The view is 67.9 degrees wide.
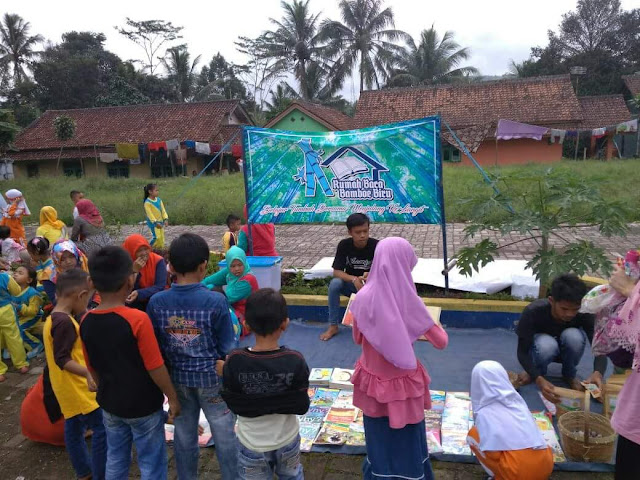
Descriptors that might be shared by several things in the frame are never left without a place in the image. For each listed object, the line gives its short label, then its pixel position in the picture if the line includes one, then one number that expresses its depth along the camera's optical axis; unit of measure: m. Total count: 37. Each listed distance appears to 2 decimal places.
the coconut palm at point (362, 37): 31.66
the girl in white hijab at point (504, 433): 2.45
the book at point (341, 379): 3.76
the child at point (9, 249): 5.85
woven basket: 2.77
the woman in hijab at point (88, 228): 5.90
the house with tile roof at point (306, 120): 25.52
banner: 5.27
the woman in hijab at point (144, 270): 3.89
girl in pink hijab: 2.30
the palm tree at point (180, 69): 37.38
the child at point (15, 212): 7.85
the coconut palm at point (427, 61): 33.34
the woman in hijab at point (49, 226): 6.31
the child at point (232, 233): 6.17
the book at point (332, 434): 3.10
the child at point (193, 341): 2.38
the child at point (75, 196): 8.40
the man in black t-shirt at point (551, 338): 3.47
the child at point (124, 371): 2.21
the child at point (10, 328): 4.32
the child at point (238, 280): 4.50
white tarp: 5.26
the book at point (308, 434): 3.08
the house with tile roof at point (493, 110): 23.03
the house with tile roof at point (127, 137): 27.25
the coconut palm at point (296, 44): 32.75
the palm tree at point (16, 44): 36.69
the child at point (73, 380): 2.75
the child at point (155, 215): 8.98
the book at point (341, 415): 3.34
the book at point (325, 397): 3.57
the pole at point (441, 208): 5.12
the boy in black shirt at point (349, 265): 4.68
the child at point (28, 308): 4.63
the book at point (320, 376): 3.81
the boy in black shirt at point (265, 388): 2.14
